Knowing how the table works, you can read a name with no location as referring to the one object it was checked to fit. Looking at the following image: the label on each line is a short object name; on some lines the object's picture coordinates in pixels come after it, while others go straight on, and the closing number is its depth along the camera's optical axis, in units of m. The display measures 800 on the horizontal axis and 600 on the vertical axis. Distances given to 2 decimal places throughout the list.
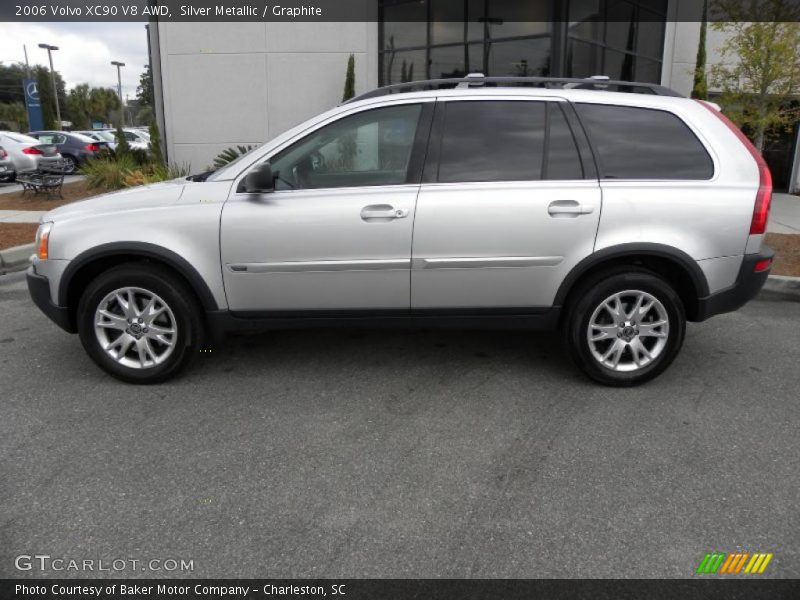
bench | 12.55
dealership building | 12.22
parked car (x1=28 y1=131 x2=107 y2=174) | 20.23
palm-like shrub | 12.08
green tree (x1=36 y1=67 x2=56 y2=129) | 37.48
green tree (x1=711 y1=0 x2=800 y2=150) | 8.33
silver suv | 3.86
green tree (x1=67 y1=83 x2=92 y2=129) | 60.09
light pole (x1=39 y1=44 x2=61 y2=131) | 46.54
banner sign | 37.59
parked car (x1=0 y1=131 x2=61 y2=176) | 16.64
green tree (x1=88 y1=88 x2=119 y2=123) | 70.62
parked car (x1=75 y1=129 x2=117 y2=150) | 21.30
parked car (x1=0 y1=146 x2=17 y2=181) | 16.05
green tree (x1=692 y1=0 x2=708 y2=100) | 9.58
